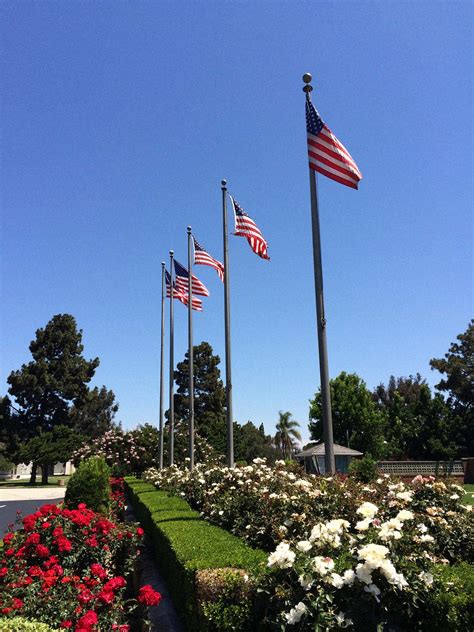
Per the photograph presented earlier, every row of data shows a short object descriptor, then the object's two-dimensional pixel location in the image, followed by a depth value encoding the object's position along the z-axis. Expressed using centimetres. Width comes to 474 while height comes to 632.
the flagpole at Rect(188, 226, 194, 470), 1781
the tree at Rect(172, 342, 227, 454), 5369
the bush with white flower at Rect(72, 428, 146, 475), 3288
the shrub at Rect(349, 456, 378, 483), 1034
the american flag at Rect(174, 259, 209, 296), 1916
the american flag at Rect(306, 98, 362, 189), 891
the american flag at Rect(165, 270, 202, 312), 1945
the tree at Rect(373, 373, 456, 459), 4719
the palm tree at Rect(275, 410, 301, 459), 7344
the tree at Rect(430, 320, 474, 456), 5303
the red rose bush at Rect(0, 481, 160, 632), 512
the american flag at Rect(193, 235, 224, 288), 1645
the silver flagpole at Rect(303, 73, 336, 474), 801
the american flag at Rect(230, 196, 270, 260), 1320
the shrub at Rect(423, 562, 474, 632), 351
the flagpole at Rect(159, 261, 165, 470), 2422
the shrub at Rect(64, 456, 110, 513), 1193
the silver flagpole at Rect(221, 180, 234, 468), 1272
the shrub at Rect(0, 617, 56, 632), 331
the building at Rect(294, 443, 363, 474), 3066
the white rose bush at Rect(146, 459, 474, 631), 354
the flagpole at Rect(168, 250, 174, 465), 2272
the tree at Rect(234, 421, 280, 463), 4560
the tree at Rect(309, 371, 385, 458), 4841
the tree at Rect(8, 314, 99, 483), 5069
